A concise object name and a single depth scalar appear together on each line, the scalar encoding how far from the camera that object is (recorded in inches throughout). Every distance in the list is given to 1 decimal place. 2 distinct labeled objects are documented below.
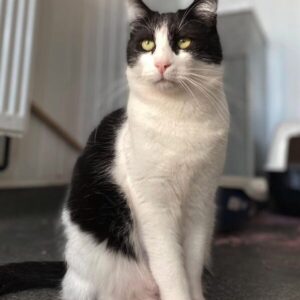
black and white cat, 23.8
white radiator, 48.8
